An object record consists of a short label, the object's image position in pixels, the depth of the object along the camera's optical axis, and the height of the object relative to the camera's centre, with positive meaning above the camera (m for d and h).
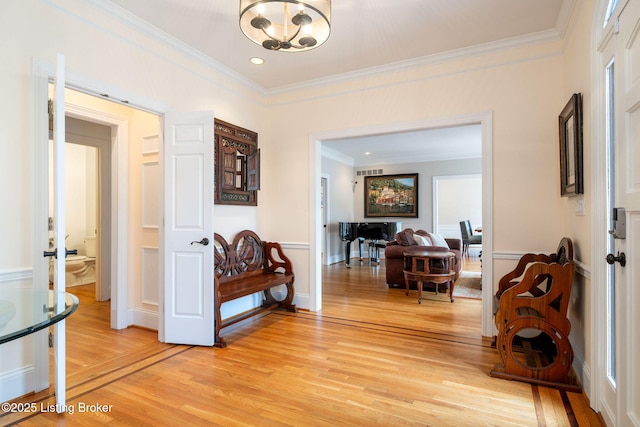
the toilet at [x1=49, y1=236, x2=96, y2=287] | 5.58 -0.93
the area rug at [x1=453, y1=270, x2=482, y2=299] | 4.94 -1.19
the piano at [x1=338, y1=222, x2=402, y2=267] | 7.80 -0.41
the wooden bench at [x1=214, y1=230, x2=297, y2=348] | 3.28 -0.68
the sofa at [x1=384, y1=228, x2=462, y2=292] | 5.30 -0.62
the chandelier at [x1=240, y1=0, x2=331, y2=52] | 2.07 +1.24
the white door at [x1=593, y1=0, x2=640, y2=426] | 1.49 +0.00
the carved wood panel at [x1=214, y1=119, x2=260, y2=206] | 3.67 +0.56
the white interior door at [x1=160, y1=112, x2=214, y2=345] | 3.10 -0.13
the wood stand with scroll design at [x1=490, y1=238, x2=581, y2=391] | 2.31 -0.75
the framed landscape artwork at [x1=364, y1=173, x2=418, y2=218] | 8.92 +0.48
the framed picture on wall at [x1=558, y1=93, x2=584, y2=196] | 2.31 +0.48
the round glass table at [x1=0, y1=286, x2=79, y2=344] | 1.24 -0.41
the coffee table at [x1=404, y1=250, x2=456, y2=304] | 4.57 -0.78
